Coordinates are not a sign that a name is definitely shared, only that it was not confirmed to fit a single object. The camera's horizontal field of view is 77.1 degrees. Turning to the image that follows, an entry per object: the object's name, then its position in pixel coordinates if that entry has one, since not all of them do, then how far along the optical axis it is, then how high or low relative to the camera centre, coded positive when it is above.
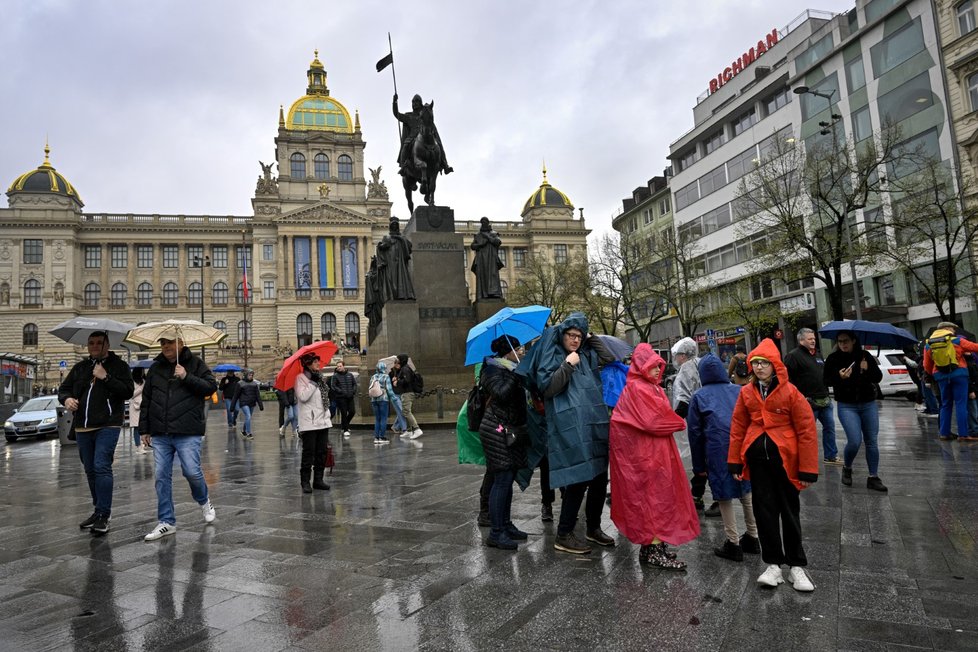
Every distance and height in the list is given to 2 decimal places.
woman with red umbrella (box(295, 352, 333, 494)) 7.47 -0.37
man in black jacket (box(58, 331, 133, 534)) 5.70 -0.13
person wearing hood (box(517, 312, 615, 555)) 4.29 -0.26
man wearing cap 5.61 -0.19
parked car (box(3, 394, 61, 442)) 19.47 -0.37
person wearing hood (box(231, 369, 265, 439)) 16.20 -0.04
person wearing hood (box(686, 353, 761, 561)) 4.36 -0.62
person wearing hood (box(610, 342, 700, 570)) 4.06 -0.72
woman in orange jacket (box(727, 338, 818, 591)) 3.72 -0.63
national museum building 67.44 +16.49
